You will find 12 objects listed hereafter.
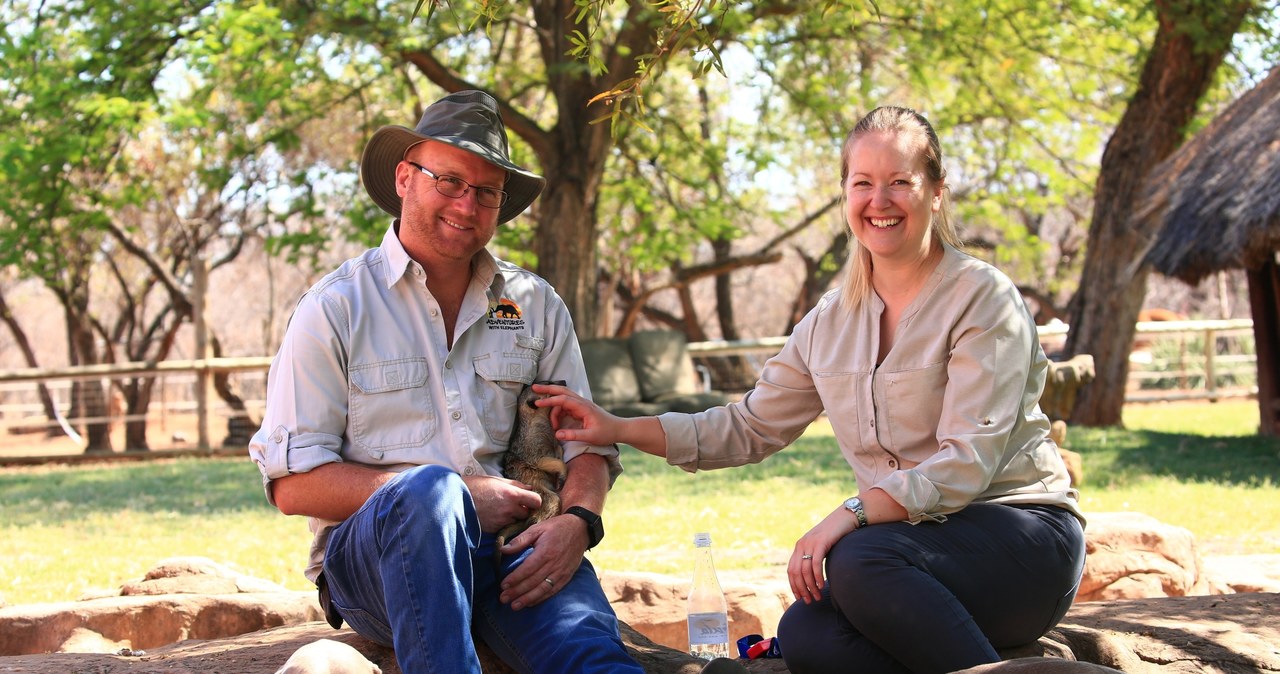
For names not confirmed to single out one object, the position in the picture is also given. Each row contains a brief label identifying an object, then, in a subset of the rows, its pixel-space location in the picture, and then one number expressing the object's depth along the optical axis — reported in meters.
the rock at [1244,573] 5.11
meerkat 3.28
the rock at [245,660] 3.10
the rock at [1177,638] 3.26
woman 2.79
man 2.75
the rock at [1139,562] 4.91
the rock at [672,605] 4.32
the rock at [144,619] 4.25
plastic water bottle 3.74
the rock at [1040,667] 2.40
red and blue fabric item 3.48
